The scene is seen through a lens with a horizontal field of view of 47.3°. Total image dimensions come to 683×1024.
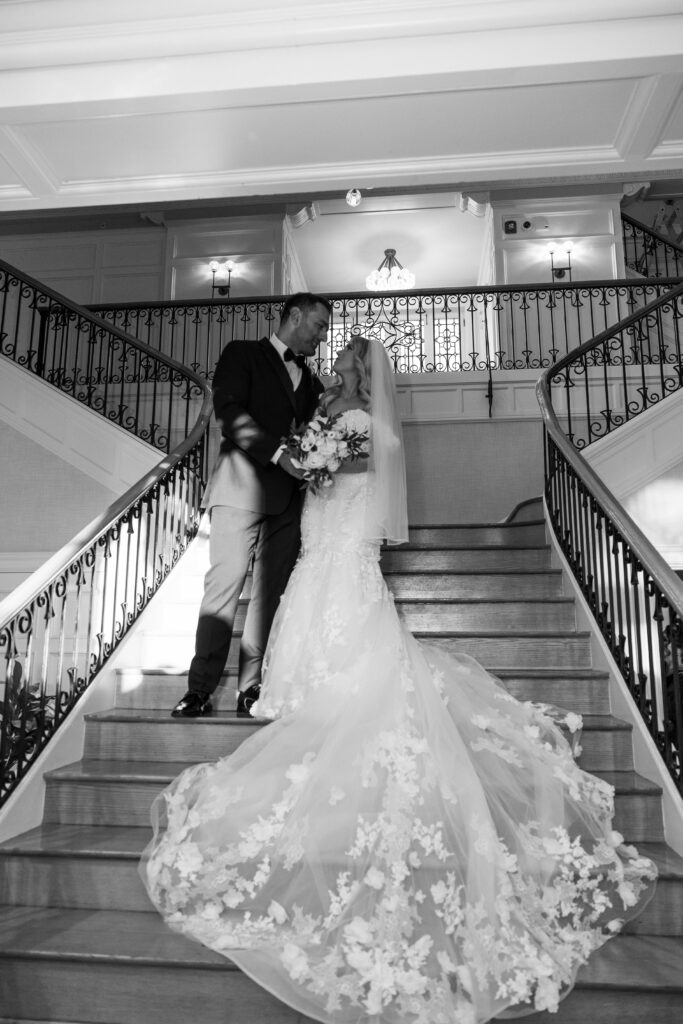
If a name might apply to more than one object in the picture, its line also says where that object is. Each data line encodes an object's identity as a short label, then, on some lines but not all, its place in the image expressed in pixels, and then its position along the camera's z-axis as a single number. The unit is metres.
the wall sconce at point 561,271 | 9.77
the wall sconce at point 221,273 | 10.20
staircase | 1.97
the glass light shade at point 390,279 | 10.05
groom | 3.19
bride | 1.86
